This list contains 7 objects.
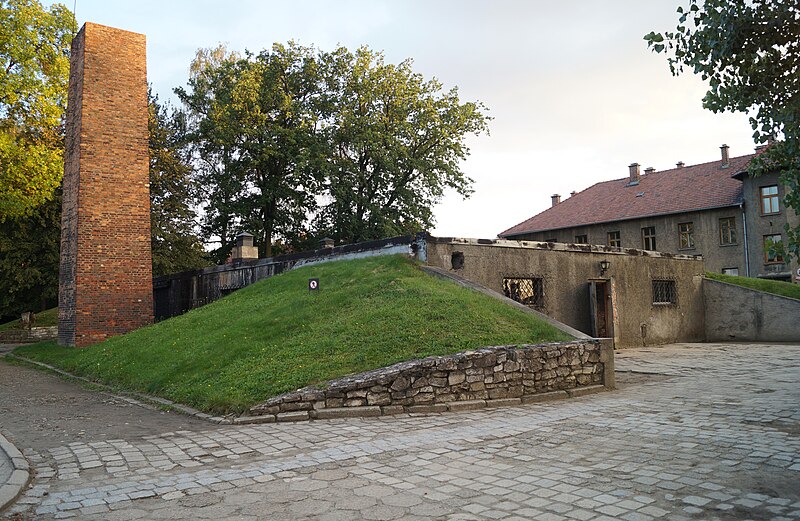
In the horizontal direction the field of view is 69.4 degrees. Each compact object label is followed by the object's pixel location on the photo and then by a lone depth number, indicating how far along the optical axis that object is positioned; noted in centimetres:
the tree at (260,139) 2988
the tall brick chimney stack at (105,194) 1714
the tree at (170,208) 2911
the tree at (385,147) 3092
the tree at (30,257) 2623
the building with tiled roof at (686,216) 3212
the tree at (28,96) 1948
